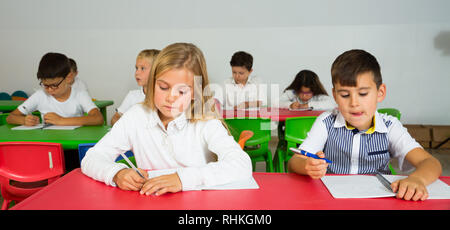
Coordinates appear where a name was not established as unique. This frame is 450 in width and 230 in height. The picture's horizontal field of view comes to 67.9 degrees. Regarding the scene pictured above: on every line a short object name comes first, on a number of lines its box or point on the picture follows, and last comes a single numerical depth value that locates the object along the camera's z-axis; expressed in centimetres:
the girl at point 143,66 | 262
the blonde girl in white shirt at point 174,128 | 124
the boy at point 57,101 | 238
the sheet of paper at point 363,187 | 97
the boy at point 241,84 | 391
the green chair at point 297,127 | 229
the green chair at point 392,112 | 247
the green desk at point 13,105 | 361
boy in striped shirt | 130
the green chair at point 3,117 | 270
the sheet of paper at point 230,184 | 103
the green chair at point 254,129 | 232
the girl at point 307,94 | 343
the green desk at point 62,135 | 188
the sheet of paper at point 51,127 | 226
